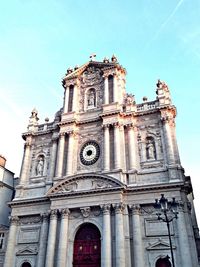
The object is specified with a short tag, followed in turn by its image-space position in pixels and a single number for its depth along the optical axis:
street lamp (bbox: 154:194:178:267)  12.37
